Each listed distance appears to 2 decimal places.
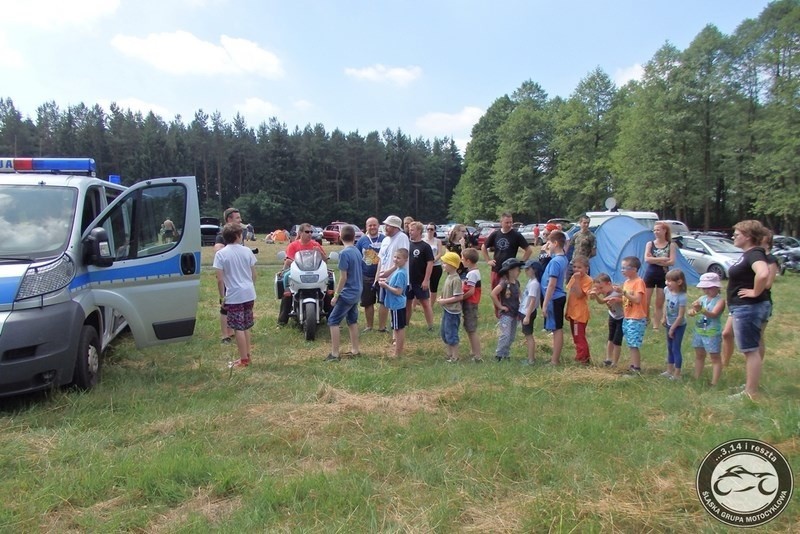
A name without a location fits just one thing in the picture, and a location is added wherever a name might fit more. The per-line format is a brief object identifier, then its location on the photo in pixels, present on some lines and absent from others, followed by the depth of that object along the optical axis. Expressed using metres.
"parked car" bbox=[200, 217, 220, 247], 28.13
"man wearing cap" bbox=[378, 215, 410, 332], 7.20
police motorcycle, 7.85
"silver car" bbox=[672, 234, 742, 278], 15.31
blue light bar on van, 6.18
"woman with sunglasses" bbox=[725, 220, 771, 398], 4.85
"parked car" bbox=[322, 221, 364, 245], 39.66
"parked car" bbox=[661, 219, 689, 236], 23.38
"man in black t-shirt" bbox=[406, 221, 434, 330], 7.92
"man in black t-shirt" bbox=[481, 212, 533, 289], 8.20
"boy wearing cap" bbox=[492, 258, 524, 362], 6.40
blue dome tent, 12.00
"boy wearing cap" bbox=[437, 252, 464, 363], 6.35
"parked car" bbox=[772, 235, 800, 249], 20.41
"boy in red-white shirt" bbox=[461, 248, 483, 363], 6.43
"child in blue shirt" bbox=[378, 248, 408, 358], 6.52
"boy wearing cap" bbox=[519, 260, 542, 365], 6.31
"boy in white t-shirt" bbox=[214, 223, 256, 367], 6.15
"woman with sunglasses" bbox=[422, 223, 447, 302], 9.18
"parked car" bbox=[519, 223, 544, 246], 36.81
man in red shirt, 7.84
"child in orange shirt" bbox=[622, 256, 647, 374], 5.88
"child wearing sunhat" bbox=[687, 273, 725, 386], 5.43
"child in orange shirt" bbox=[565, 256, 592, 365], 6.35
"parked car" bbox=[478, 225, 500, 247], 32.19
